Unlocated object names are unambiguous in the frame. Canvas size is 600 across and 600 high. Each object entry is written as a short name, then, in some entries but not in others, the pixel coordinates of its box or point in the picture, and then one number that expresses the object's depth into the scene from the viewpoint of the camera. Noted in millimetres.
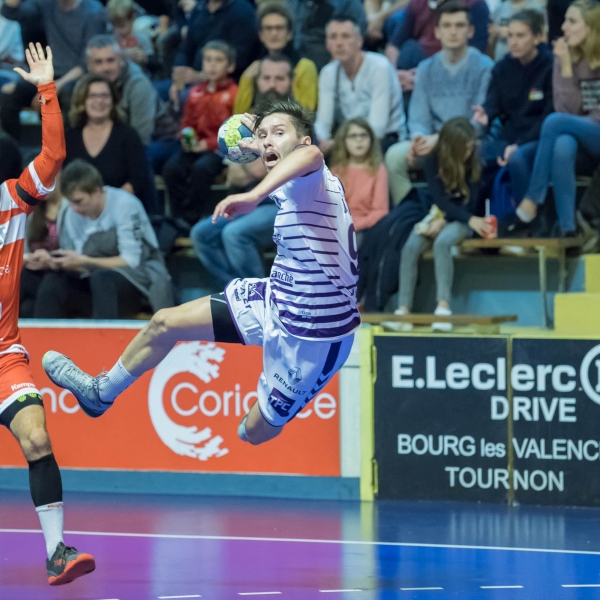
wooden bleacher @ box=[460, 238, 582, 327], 16969
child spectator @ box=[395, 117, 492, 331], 16891
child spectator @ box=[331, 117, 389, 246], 17281
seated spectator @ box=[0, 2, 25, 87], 22094
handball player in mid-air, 10328
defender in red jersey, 10773
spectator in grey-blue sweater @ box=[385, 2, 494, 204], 17516
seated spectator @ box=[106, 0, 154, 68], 21375
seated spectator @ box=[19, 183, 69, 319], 18000
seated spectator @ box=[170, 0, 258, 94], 19562
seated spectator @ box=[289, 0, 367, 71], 19359
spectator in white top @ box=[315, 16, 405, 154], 18016
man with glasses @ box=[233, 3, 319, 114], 18656
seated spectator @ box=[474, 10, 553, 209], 17156
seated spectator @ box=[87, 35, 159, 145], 19609
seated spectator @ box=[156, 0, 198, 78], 21469
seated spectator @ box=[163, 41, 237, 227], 18734
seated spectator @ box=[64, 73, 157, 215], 18453
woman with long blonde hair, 16766
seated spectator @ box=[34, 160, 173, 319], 17547
